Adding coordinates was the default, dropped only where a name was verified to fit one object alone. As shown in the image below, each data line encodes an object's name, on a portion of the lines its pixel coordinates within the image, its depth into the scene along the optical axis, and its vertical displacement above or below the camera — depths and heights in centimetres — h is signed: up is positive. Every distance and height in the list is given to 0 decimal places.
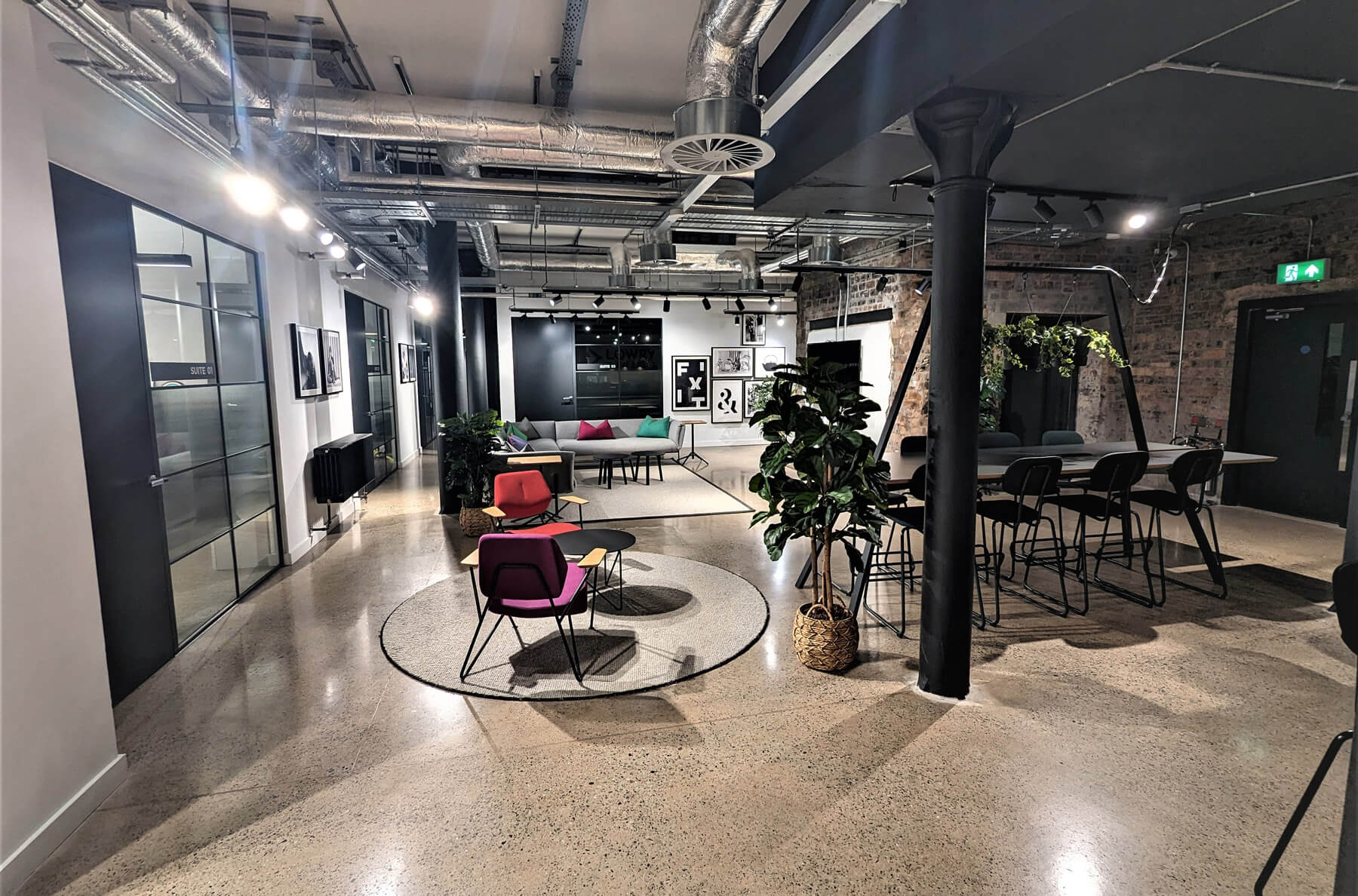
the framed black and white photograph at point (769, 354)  1262 +54
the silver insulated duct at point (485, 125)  374 +162
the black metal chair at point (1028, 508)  407 -92
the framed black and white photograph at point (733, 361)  1246 +40
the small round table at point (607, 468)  900 -130
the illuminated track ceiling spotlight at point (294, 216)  404 +112
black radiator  579 -84
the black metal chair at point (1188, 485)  435 -78
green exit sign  605 +106
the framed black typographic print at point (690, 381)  1230 +1
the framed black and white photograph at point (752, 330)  1245 +104
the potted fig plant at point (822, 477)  318 -51
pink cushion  1018 -81
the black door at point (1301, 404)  607 -28
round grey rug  331 -157
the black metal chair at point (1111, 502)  426 -93
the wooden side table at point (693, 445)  1116 -121
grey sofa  667 -93
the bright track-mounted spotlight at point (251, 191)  342 +109
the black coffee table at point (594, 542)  400 -106
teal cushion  1040 -80
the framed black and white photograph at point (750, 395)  1257 -29
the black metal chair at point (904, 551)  403 -124
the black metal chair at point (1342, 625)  152 -62
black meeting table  432 -63
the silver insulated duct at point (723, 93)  269 +137
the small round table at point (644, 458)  905 -123
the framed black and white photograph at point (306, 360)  541 +22
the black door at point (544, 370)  1148 +24
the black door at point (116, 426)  293 -21
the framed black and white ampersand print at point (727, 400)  1256 -39
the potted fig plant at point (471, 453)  645 -74
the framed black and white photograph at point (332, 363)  616 +22
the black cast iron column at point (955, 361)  285 +9
